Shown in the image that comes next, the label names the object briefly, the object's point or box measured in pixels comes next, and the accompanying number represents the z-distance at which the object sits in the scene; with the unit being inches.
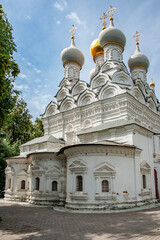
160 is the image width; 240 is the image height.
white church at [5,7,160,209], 414.3
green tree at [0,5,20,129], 237.4
